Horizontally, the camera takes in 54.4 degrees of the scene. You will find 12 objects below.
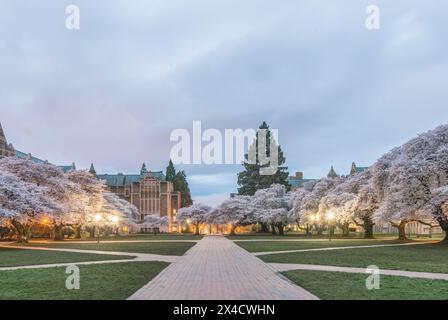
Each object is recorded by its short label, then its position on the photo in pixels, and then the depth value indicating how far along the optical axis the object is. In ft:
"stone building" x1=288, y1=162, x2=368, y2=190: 374.16
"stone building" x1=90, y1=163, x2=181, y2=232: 344.08
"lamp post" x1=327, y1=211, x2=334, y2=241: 147.47
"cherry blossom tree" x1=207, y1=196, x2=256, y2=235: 233.96
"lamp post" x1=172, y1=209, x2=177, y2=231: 337.02
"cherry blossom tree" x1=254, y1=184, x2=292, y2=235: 212.56
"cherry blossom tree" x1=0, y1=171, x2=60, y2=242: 110.93
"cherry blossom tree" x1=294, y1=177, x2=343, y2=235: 191.52
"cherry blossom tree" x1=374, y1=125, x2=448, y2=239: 107.55
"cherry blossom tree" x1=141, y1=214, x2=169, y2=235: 306.14
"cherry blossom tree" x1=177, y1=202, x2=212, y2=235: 271.49
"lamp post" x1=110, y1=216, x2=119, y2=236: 201.26
